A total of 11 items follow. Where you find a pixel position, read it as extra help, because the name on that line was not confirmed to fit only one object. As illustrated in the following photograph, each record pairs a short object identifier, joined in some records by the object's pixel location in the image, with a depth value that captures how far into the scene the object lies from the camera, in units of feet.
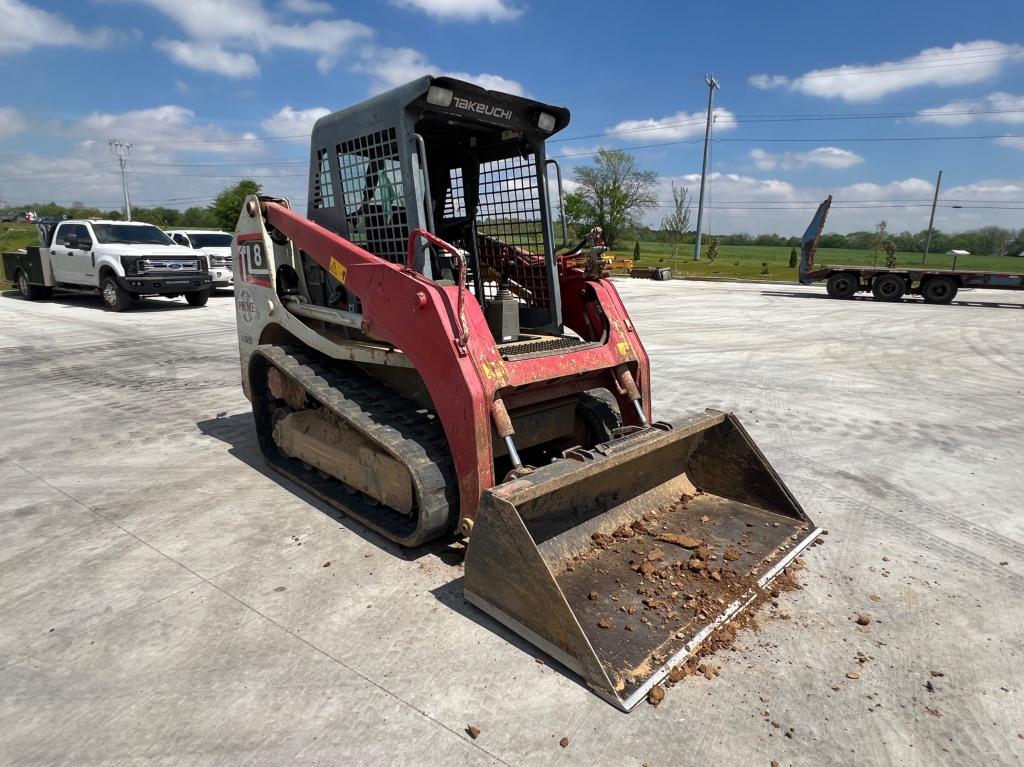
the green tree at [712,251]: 154.18
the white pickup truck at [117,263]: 45.70
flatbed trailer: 62.28
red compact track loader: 9.36
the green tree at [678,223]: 145.60
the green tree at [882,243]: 128.67
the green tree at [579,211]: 194.08
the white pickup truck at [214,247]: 55.83
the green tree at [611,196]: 203.64
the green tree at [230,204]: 154.32
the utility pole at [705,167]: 139.23
